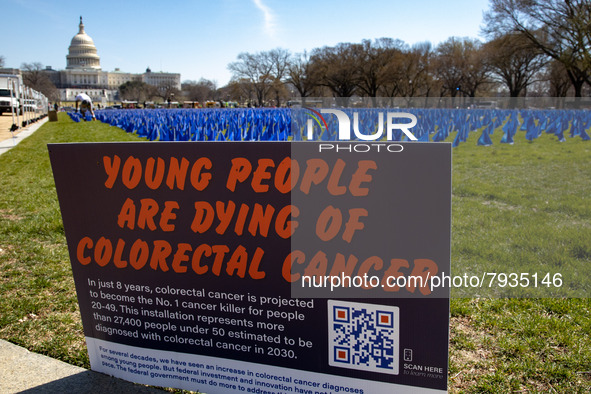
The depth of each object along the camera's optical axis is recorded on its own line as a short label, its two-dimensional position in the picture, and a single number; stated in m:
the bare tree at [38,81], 84.28
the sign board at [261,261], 1.97
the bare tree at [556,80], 55.81
